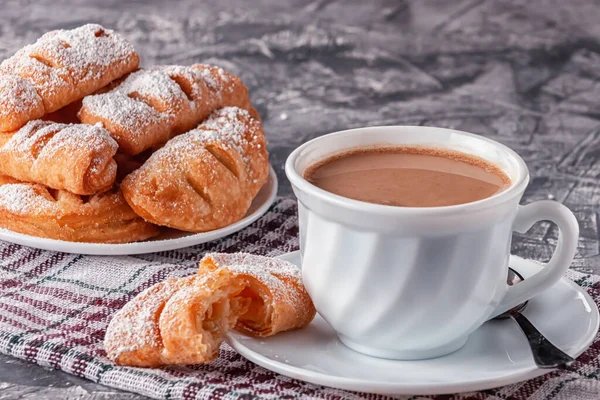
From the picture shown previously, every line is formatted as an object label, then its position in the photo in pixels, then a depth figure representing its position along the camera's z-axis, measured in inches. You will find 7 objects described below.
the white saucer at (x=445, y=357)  23.2
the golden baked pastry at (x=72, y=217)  29.6
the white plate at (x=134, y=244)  29.1
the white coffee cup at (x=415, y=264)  23.3
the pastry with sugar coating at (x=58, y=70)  30.5
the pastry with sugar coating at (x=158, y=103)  30.5
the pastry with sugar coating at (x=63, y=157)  29.3
